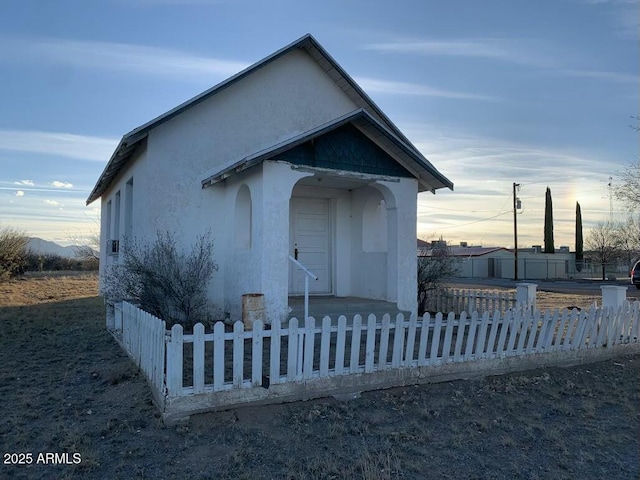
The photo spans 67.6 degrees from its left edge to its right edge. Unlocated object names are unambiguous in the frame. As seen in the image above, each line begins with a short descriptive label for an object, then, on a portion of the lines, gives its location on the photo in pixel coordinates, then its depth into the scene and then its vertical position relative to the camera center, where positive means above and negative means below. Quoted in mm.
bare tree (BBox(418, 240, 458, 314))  12852 -484
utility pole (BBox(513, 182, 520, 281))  41219 +2107
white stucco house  8883 +1589
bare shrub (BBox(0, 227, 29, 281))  24438 +126
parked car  26659 -1045
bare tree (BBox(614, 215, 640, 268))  42188 +1379
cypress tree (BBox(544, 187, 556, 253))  52625 +3363
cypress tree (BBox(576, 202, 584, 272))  52788 +1844
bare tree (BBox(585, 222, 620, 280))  45438 +1142
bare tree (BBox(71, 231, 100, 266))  33144 +402
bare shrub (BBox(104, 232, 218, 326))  9023 -537
